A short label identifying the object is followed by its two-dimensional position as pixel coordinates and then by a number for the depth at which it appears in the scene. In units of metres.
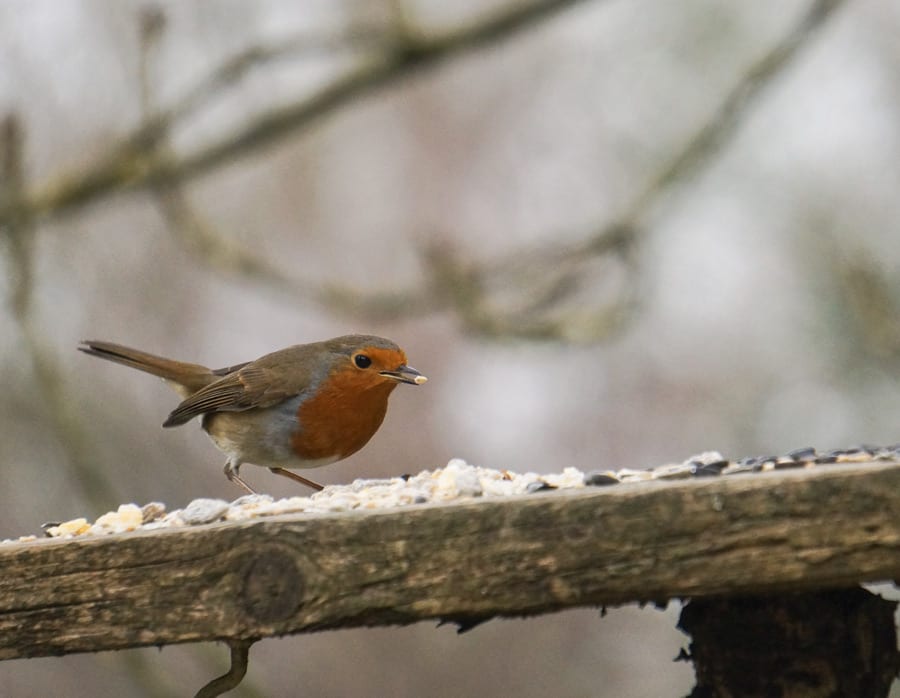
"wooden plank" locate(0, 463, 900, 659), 3.84
